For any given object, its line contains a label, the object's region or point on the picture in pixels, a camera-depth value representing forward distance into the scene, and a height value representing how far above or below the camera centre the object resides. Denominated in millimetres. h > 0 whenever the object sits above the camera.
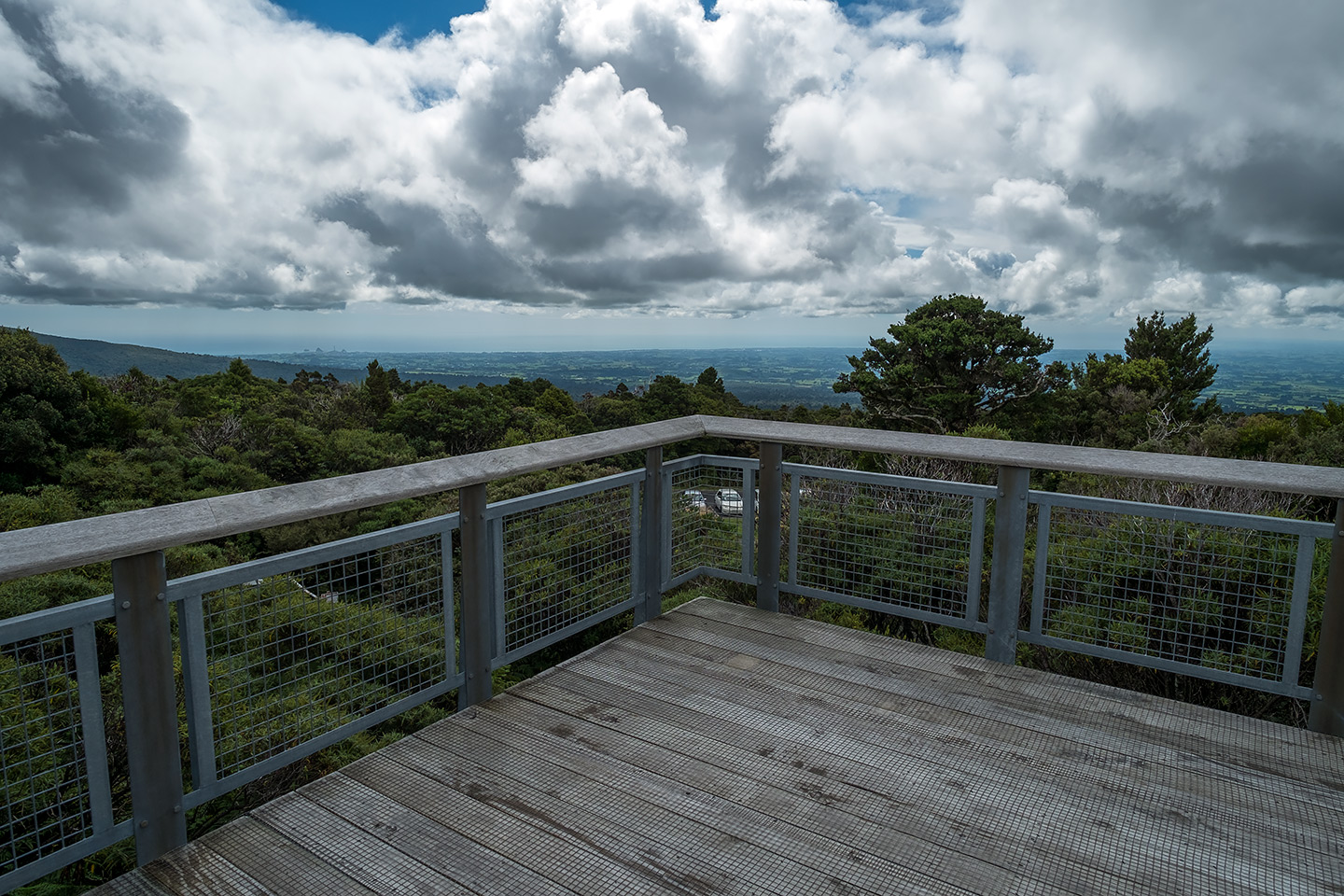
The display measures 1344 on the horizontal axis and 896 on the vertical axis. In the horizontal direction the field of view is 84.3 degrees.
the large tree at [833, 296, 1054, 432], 27125 -11
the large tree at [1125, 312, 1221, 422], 33000 +827
